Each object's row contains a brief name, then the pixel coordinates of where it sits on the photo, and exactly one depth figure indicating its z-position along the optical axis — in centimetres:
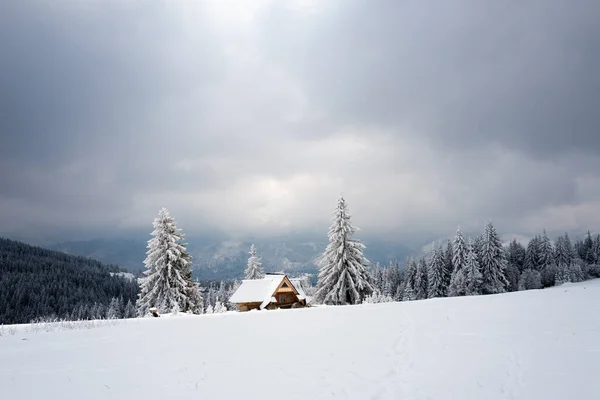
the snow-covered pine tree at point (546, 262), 7781
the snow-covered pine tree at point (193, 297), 3424
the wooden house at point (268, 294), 4094
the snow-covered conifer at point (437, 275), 6122
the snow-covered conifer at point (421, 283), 6981
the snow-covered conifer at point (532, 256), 8650
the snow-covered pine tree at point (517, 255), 8853
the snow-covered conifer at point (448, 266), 6250
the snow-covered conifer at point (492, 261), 5266
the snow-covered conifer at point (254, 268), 5581
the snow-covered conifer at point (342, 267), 3522
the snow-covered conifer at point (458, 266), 5200
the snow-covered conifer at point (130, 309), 11456
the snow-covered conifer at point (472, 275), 5069
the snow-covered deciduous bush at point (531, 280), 6962
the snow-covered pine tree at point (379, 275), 10050
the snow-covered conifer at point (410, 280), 7019
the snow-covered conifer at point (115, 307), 11204
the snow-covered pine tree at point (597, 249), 9296
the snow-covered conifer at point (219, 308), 3636
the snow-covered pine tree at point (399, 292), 7988
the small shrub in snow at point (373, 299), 3350
